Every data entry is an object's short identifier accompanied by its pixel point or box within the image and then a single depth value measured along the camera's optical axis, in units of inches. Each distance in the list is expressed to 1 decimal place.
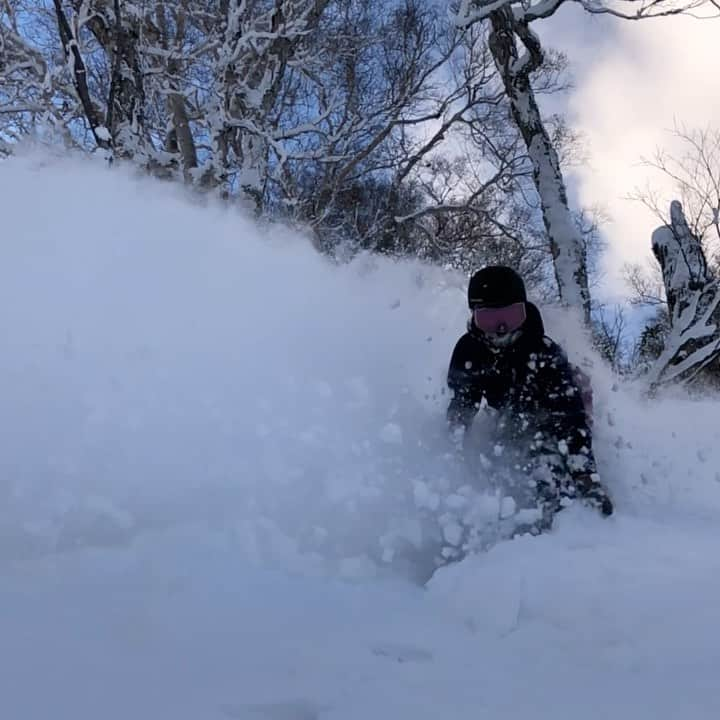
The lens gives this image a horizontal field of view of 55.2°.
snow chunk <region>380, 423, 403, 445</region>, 123.8
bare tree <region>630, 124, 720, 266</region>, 378.0
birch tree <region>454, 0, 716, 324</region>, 288.0
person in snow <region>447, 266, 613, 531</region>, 112.3
